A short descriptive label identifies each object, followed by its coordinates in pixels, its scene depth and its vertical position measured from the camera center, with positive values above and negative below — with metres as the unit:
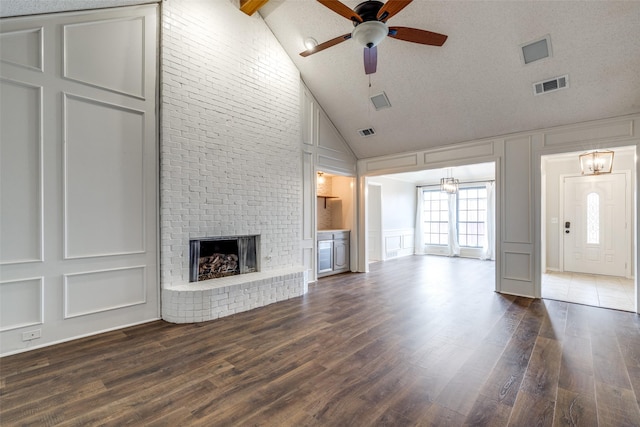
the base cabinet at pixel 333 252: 6.04 -0.84
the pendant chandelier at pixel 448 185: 8.08 +0.77
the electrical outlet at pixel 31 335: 2.78 -1.17
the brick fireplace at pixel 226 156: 3.68 +0.85
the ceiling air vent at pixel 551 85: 3.77 +1.70
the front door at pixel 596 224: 5.91 -0.26
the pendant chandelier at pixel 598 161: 4.56 +0.82
